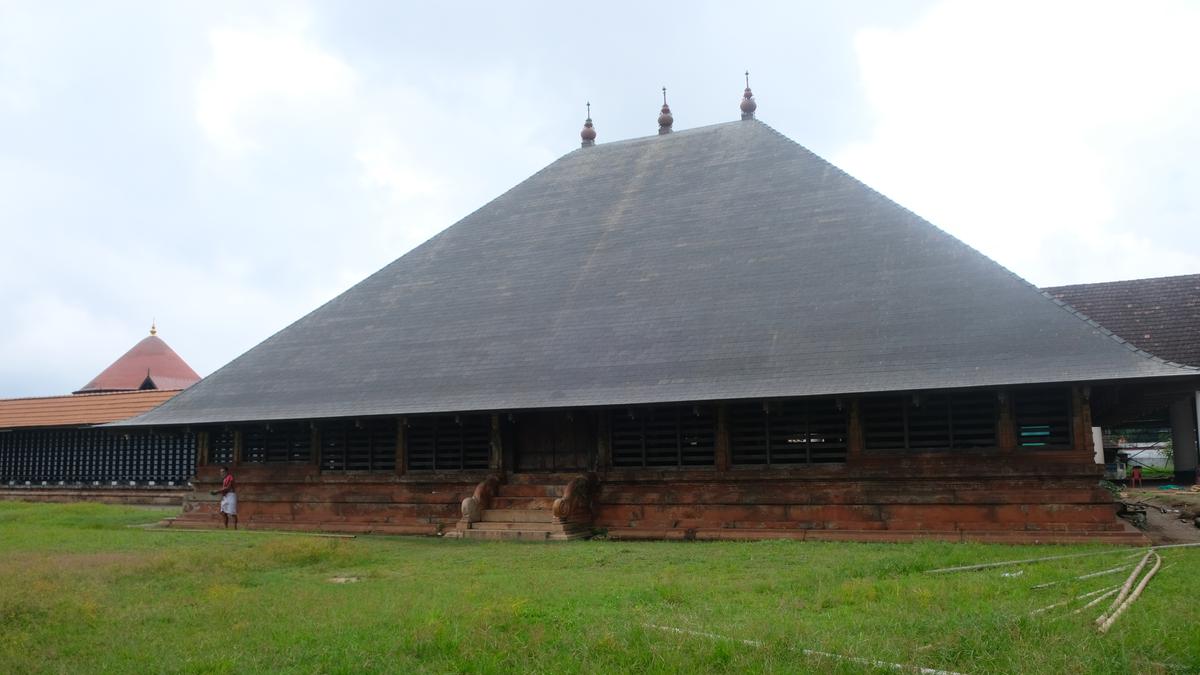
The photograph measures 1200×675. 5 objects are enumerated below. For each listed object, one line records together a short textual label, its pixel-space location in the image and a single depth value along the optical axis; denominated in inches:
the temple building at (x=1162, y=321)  833.4
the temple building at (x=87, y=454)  979.9
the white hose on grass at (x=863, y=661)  204.8
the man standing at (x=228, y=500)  658.8
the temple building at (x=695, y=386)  492.7
